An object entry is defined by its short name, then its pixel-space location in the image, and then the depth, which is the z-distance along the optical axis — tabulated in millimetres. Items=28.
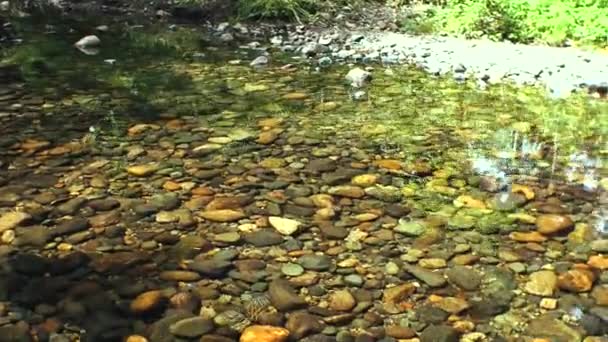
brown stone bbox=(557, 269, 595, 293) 3193
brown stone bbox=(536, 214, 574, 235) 3814
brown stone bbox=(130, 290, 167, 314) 2936
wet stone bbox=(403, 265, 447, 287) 3237
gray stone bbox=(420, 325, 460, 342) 2781
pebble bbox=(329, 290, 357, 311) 3004
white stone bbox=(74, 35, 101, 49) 8648
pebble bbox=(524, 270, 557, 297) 3168
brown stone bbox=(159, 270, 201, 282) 3221
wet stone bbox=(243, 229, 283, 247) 3611
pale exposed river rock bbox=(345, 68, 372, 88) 7035
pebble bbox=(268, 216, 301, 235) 3754
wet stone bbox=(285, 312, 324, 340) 2803
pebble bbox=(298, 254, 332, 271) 3359
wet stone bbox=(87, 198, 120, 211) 3952
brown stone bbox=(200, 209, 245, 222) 3879
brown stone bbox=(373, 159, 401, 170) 4738
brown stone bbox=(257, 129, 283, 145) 5195
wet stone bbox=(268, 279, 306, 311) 3004
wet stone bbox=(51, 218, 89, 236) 3633
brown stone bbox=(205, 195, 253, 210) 4043
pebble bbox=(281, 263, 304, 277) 3299
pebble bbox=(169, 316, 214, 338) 2780
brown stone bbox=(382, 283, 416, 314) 3018
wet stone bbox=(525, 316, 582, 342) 2809
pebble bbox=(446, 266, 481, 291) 3225
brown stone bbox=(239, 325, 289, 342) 2740
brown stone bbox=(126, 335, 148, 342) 2721
